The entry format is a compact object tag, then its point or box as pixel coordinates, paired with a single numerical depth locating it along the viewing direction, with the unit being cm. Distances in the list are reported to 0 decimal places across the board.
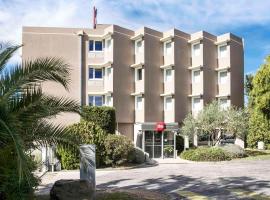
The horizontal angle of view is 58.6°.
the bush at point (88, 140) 1324
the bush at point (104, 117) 1581
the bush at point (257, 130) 2131
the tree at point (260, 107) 2010
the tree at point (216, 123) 1888
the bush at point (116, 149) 1381
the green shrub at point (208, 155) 1657
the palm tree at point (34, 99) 559
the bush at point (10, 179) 572
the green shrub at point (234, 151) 1730
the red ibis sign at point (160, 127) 1845
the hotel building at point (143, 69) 2206
